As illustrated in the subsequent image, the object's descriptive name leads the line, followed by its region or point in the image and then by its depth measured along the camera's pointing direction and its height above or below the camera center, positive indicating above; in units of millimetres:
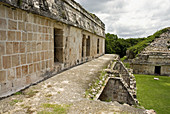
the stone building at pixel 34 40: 2879 +298
